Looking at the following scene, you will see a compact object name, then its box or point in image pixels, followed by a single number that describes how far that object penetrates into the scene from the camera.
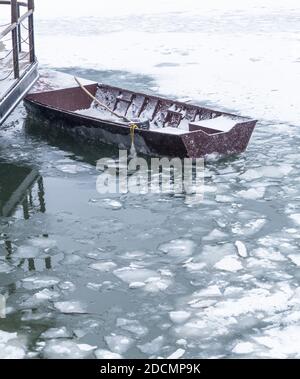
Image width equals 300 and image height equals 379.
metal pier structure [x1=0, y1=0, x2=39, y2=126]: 8.73
